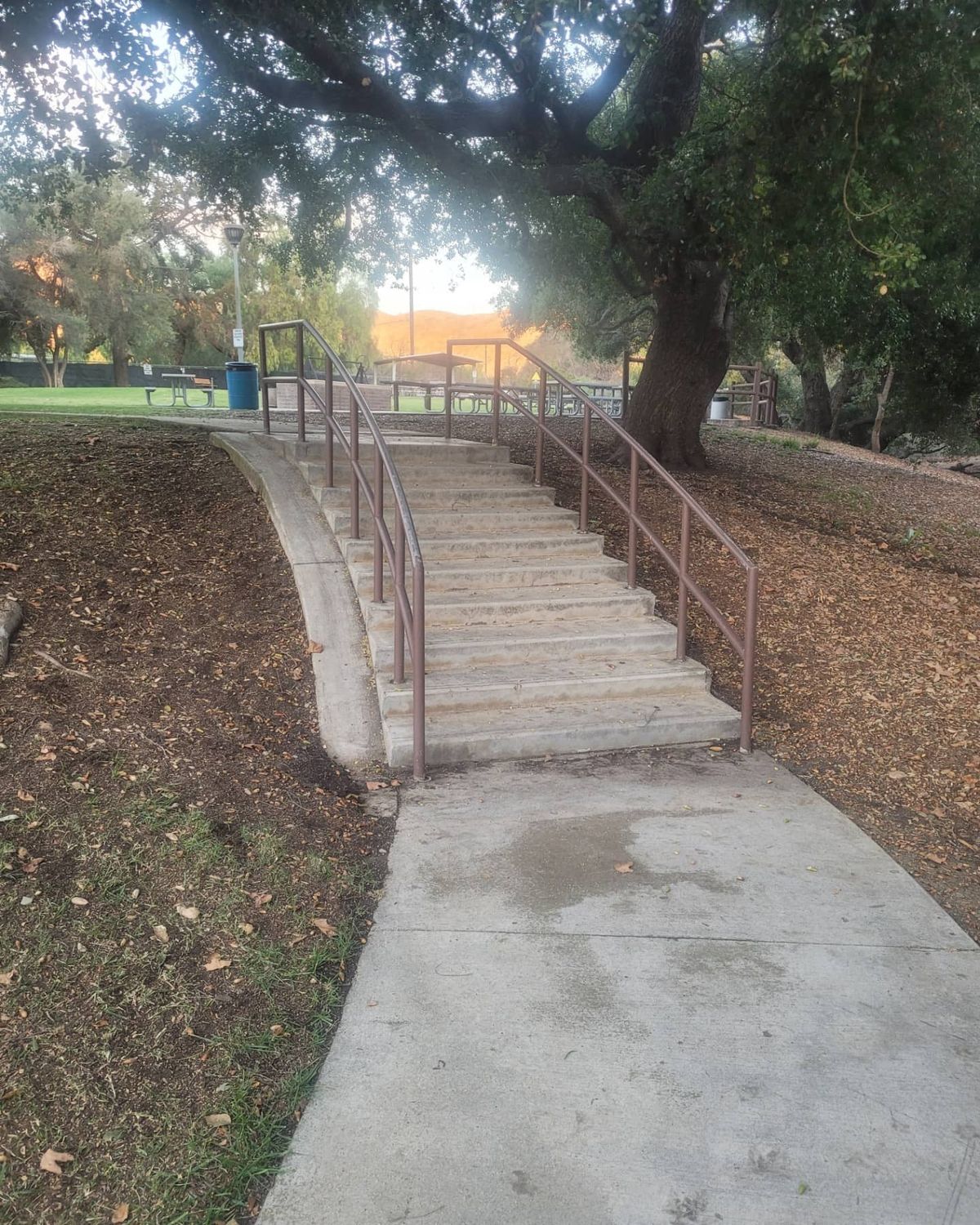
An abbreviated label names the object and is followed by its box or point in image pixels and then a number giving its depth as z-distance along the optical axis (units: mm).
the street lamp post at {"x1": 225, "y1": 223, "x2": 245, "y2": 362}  20425
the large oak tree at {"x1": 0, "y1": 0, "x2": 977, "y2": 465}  6336
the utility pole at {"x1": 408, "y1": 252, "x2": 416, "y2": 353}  64406
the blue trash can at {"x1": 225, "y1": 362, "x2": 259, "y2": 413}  15391
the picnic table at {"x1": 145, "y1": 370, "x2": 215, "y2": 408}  19359
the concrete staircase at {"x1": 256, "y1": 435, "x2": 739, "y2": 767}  4965
